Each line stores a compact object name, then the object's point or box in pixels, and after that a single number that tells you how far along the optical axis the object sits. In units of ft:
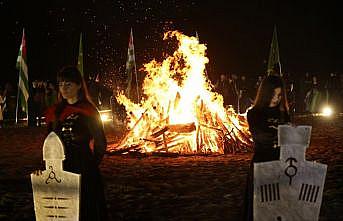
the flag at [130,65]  67.82
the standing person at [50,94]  67.67
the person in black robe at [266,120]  17.38
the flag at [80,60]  66.73
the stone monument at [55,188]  15.57
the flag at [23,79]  65.82
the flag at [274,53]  73.53
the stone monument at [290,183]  15.65
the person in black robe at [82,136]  16.06
